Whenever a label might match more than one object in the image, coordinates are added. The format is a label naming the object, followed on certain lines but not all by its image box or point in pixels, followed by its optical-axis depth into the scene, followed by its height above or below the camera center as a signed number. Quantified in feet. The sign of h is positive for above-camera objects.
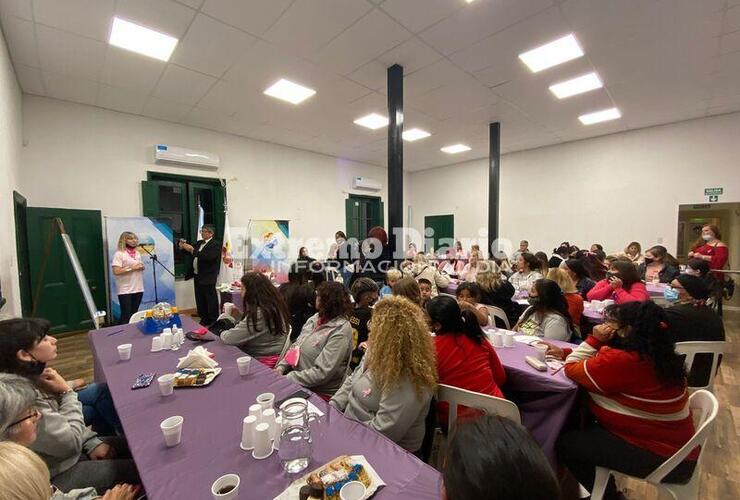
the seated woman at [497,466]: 2.04 -1.54
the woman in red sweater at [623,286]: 10.82 -1.81
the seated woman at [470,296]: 9.55 -1.93
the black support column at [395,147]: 13.47 +3.77
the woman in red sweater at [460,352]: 5.62 -2.12
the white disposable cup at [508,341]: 7.52 -2.50
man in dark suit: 15.65 -1.83
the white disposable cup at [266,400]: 4.84 -2.55
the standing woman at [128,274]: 15.21 -1.87
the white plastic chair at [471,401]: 4.99 -2.70
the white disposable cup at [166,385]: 5.40 -2.52
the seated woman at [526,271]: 14.05 -1.66
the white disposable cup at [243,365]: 6.06 -2.46
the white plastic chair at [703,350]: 7.30 -2.69
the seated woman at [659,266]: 14.87 -1.55
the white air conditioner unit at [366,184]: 29.86 +4.82
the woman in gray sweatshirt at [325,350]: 6.49 -2.44
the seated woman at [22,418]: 3.55 -2.09
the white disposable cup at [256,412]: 4.32 -2.43
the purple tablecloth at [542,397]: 5.86 -3.13
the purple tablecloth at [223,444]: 3.48 -2.70
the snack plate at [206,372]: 5.69 -2.61
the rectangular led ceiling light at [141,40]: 10.80 +6.97
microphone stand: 17.57 -1.84
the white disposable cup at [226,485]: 3.18 -2.63
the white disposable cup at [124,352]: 7.02 -2.55
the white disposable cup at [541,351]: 6.70 -2.47
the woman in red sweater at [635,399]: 4.80 -2.57
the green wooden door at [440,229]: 32.68 +0.56
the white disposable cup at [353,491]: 3.22 -2.63
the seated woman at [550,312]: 8.14 -2.04
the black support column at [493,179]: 20.68 +3.62
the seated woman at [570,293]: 9.20 -1.78
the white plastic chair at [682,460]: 4.44 -3.30
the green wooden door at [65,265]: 14.98 -1.47
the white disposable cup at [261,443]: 3.92 -2.55
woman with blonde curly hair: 4.71 -2.15
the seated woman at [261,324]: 7.75 -2.18
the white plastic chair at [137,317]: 10.23 -2.64
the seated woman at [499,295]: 11.34 -2.15
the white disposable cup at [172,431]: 4.09 -2.52
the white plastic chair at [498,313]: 10.96 -2.70
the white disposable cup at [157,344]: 7.60 -2.59
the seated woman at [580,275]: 12.10 -1.59
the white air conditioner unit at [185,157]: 18.61 +4.77
